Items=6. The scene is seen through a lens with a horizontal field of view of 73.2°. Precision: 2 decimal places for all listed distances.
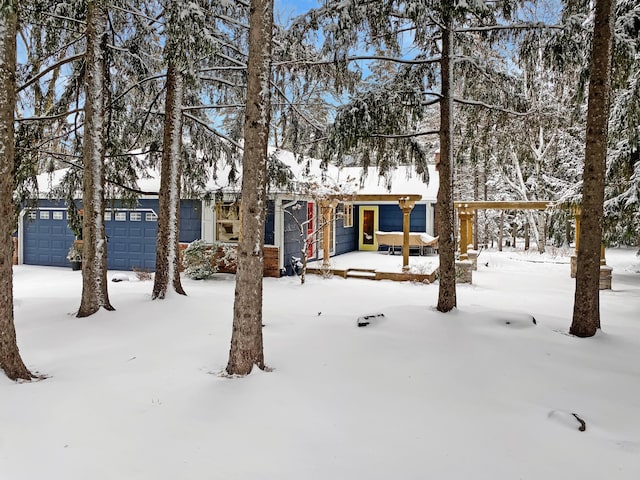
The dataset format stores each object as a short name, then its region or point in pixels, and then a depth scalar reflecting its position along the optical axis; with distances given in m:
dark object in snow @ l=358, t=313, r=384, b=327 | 6.34
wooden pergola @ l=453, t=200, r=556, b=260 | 12.33
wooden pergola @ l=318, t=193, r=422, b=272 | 11.98
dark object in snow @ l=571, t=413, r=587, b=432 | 3.44
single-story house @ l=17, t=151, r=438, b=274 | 12.00
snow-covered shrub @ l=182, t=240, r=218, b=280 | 11.30
